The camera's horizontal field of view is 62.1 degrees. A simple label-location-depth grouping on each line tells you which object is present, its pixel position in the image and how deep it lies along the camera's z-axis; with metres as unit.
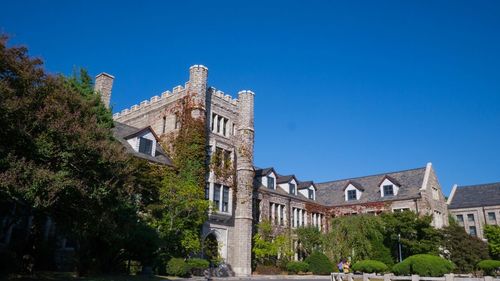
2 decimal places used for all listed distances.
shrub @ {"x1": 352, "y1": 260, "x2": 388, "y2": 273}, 32.34
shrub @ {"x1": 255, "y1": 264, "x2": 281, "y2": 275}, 36.88
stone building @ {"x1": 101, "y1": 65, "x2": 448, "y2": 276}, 35.22
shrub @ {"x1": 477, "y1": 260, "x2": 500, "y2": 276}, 36.97
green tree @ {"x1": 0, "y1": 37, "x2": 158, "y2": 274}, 14.00
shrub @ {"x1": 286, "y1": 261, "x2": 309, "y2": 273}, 38.00
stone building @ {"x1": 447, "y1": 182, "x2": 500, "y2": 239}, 59.69
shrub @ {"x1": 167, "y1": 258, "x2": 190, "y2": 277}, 26.52
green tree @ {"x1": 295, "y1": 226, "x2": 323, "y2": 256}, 42.16
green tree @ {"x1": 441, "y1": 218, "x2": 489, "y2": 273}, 40.16
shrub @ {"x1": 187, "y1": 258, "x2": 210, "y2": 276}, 28.86
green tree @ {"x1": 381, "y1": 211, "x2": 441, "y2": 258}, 38.38
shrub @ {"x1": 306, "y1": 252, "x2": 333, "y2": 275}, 38.97
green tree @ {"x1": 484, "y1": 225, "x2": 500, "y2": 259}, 49.62
